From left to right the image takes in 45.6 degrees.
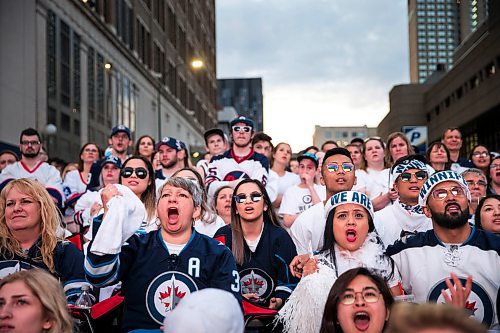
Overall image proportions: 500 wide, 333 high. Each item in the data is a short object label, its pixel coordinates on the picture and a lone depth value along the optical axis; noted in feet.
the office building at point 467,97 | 122.33
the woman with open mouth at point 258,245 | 17.85
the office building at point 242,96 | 505.25
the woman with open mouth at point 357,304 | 11.75
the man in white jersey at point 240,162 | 27.32
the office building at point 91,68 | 63.93
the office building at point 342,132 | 226.17
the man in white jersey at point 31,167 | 29.81
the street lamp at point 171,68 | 80.72
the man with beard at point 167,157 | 28.25
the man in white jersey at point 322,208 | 19.43
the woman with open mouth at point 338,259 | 13.93
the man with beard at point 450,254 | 14.62
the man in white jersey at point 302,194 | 27.12
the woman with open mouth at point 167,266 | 13.93
